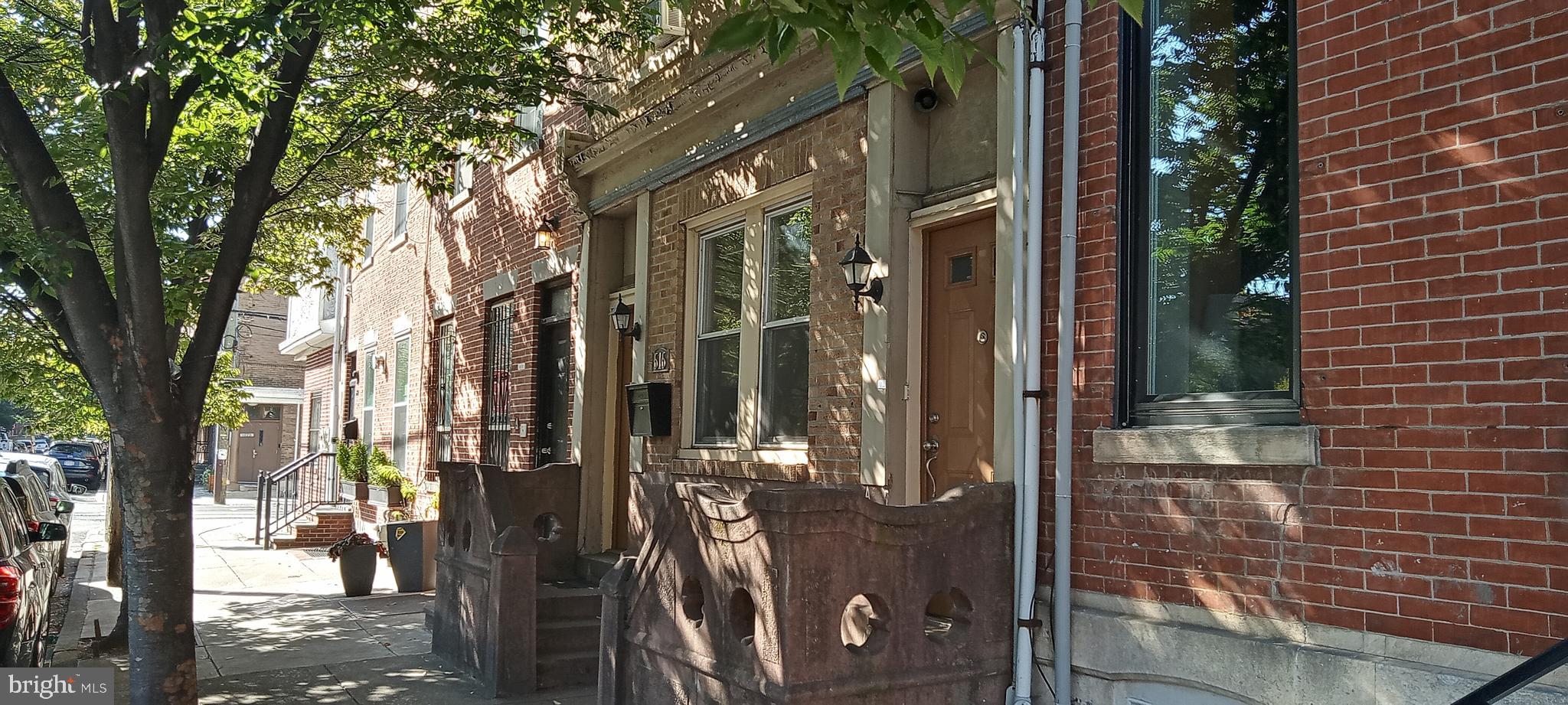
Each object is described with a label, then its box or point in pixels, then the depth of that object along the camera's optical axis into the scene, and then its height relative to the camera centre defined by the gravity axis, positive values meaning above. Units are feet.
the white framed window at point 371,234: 61.55 +10.26
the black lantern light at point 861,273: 20.76 +2.70
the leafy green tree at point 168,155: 18.39 +4.88
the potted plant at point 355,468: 52.17 -2.42
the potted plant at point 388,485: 47.78 -2.89
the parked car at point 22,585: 17.79 -3.05
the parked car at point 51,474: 63.39 -4.06
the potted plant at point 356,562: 37.32 -4.79
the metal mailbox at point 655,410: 28.45 +0.24
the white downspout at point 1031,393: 16.40 +0.44
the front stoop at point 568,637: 23.84 -4.65
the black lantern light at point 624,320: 30.63 +2.64
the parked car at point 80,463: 116.98 -5.15
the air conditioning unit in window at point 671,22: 28.66 +10.06
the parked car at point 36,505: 30.27 -2.79
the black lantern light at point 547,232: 35.21 +5.76
